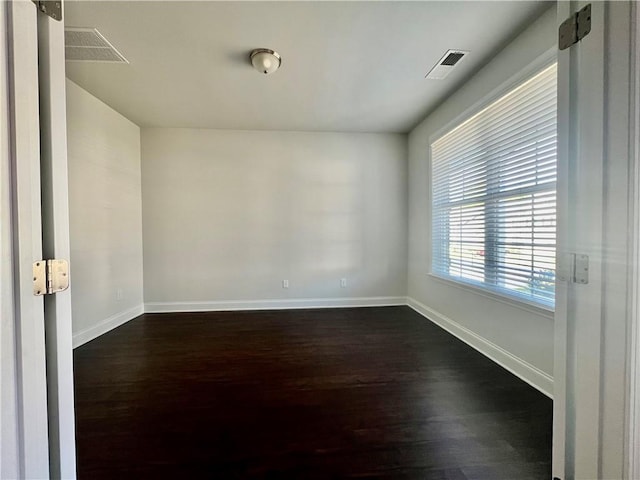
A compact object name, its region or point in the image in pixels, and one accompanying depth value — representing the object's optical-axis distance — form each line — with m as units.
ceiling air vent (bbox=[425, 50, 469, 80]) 2.35
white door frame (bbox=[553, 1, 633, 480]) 0.80
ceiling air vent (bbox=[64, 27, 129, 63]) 2.09
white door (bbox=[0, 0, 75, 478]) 0.67
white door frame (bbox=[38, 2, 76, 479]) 0.78
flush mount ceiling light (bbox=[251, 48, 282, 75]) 2.31
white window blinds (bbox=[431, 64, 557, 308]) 2.04
